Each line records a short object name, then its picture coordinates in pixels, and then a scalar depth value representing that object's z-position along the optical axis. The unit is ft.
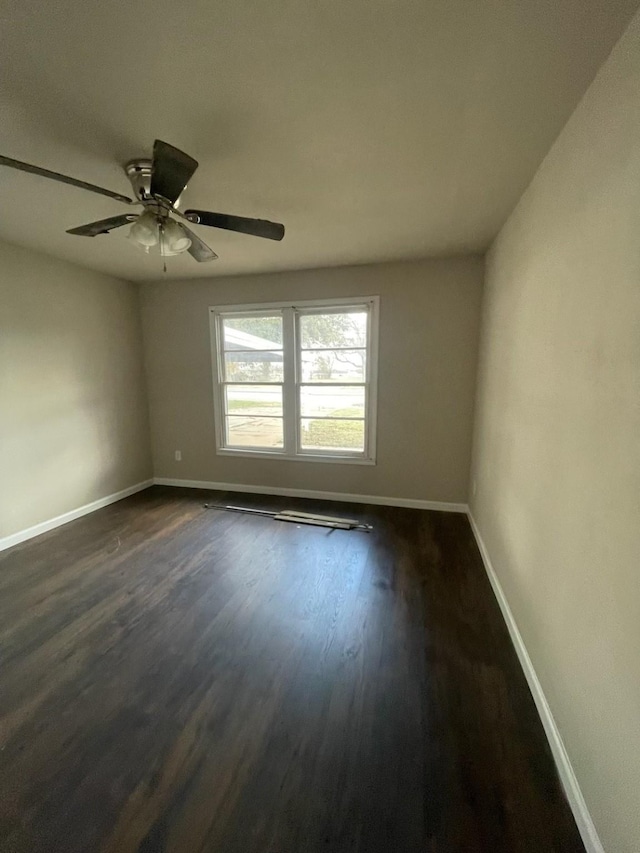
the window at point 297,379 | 12.51
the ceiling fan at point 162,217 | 4.90
